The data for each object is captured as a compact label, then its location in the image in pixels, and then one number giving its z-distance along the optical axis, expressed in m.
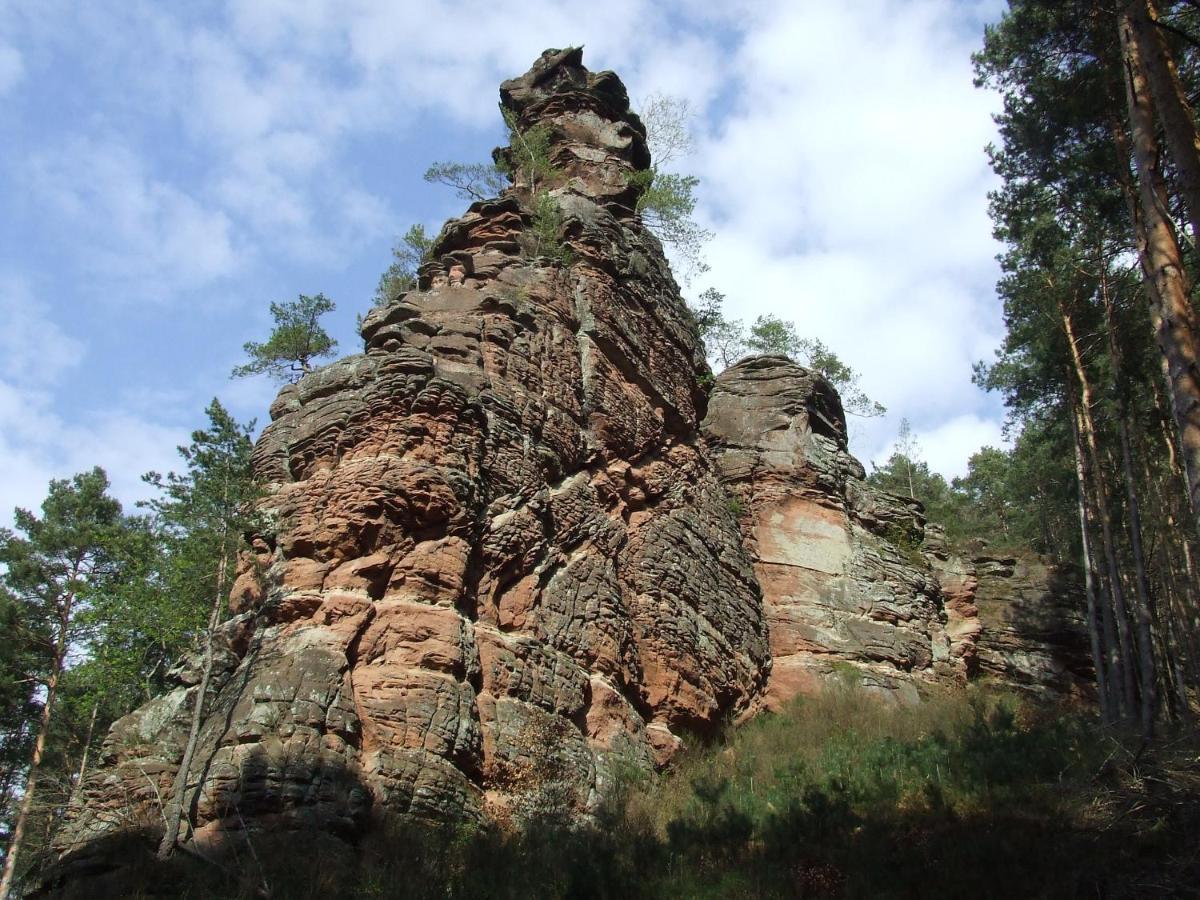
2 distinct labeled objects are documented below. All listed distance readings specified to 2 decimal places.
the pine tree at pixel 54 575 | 18.28
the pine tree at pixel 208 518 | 13.03
